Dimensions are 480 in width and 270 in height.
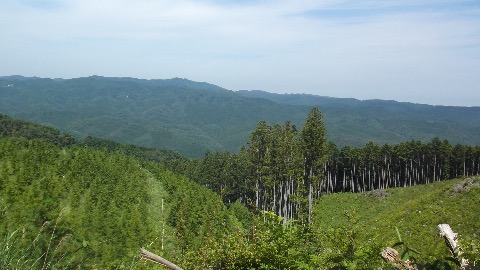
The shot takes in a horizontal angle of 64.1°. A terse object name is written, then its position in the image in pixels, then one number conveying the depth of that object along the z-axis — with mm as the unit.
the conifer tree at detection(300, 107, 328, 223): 54062
